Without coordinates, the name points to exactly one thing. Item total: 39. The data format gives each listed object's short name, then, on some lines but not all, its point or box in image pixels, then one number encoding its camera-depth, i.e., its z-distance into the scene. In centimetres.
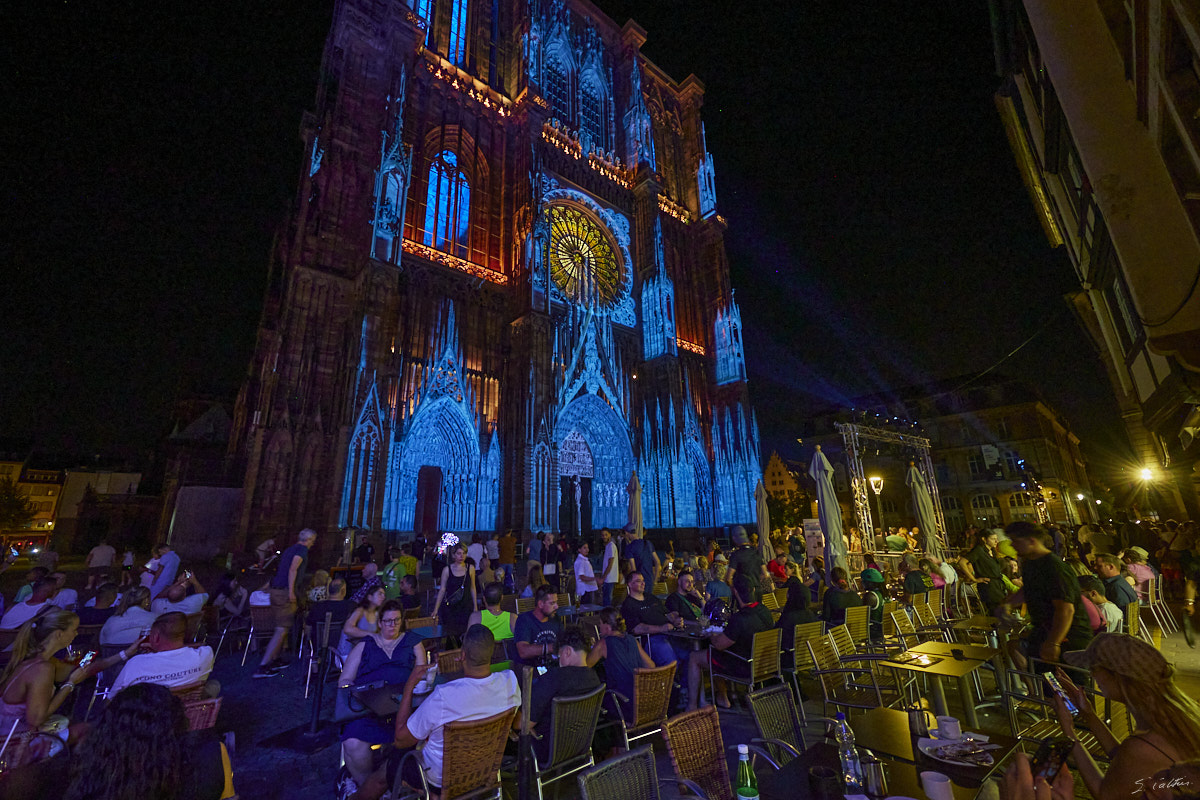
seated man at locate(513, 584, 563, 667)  484
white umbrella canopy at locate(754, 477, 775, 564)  1330
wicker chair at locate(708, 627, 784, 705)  500
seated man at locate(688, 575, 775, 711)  539
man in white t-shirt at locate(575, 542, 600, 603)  954
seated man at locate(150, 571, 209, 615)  586
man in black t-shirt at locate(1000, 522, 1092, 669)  387
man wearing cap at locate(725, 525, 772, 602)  740
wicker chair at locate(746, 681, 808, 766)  302
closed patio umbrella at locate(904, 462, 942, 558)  1320
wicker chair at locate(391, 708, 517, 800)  277
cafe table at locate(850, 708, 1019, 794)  228
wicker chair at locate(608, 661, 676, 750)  393
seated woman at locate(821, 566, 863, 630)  629
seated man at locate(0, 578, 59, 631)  579
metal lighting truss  1594
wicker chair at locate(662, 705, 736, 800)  264
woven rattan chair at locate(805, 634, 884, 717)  439
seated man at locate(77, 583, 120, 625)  605
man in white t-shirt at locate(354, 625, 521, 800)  292
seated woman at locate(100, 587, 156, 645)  513
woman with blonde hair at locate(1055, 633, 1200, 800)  186
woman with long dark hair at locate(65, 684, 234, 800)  190
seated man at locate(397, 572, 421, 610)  677
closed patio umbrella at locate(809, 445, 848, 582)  1118
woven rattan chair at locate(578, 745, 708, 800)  228
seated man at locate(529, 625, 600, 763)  366
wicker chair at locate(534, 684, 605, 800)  336
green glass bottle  201
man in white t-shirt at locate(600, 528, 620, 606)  1020
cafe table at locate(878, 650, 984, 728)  385
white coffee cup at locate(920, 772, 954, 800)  207
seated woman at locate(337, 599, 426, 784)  347
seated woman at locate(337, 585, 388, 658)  506
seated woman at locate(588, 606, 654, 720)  444
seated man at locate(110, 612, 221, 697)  342
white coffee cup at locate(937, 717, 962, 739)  258
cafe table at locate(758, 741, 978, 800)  217
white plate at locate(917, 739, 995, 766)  236
